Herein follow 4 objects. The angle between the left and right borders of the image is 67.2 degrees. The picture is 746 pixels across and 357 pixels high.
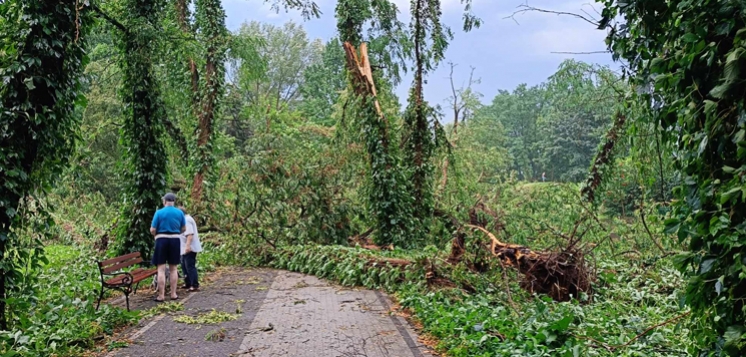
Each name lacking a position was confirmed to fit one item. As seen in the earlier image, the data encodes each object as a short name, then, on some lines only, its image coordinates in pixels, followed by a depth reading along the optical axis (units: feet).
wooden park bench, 25.83
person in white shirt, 34.37
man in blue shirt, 30.78
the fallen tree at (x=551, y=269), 32.04
